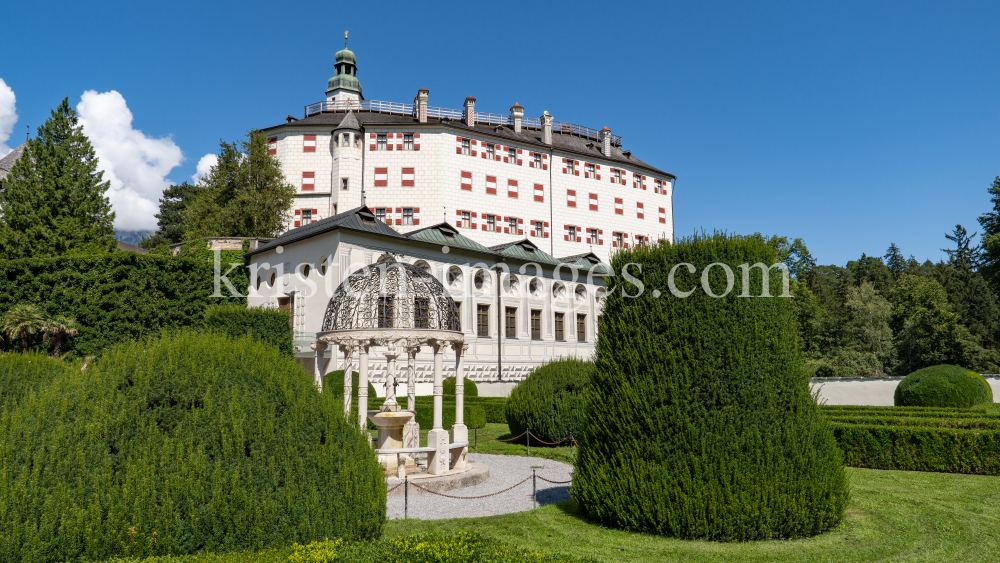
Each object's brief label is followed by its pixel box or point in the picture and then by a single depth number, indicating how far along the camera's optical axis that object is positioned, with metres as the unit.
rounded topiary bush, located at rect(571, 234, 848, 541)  7.31
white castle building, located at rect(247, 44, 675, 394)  30.36
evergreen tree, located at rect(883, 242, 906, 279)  88.12
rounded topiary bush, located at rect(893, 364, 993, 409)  22.73
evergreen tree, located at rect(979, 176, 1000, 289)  37.94
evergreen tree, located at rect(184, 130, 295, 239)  38.19
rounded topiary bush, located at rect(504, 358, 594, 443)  17.09
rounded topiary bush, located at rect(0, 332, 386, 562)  5.02
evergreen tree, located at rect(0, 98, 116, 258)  30.27
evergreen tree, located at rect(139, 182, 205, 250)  60.64
